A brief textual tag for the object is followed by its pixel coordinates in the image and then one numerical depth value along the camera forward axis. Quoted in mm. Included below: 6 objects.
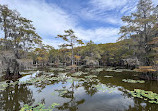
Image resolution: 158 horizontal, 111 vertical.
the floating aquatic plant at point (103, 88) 6605
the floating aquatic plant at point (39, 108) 3892
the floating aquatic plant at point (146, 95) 4840
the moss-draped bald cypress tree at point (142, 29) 9453
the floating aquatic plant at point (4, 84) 6949
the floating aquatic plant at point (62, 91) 6077
